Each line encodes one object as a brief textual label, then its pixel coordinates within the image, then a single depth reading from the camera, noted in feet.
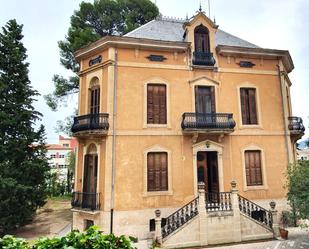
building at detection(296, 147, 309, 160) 197.89
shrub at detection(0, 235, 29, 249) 16.06
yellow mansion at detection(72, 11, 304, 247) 47.06
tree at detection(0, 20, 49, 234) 51.21
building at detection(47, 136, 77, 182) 185.57
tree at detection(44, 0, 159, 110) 78.43
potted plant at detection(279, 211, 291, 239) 52.46
